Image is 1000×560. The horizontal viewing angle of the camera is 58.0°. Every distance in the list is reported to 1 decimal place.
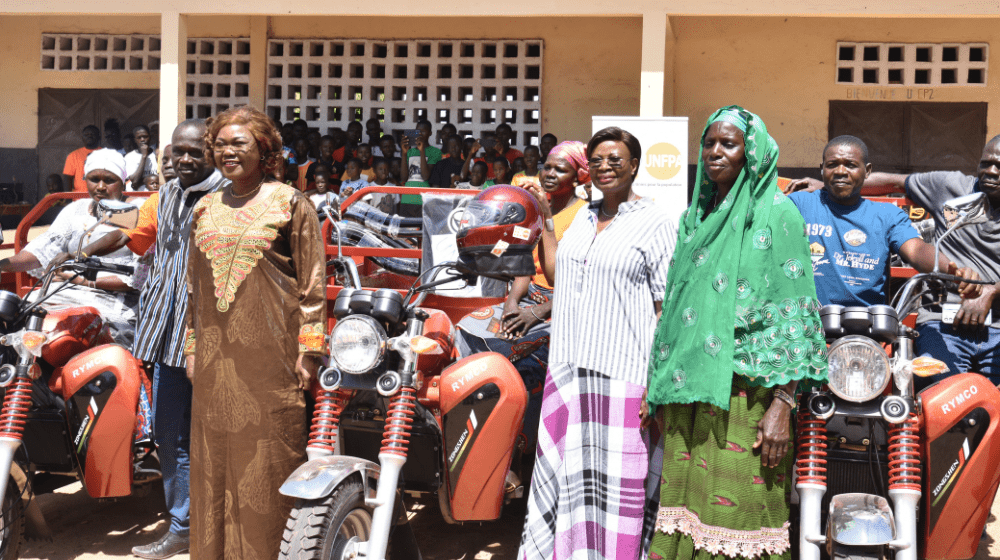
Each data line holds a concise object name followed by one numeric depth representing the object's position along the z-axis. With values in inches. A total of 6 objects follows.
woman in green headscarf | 97.5
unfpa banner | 282.2
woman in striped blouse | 110.6
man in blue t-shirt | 132.0
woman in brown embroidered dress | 116.0
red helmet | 114.0
